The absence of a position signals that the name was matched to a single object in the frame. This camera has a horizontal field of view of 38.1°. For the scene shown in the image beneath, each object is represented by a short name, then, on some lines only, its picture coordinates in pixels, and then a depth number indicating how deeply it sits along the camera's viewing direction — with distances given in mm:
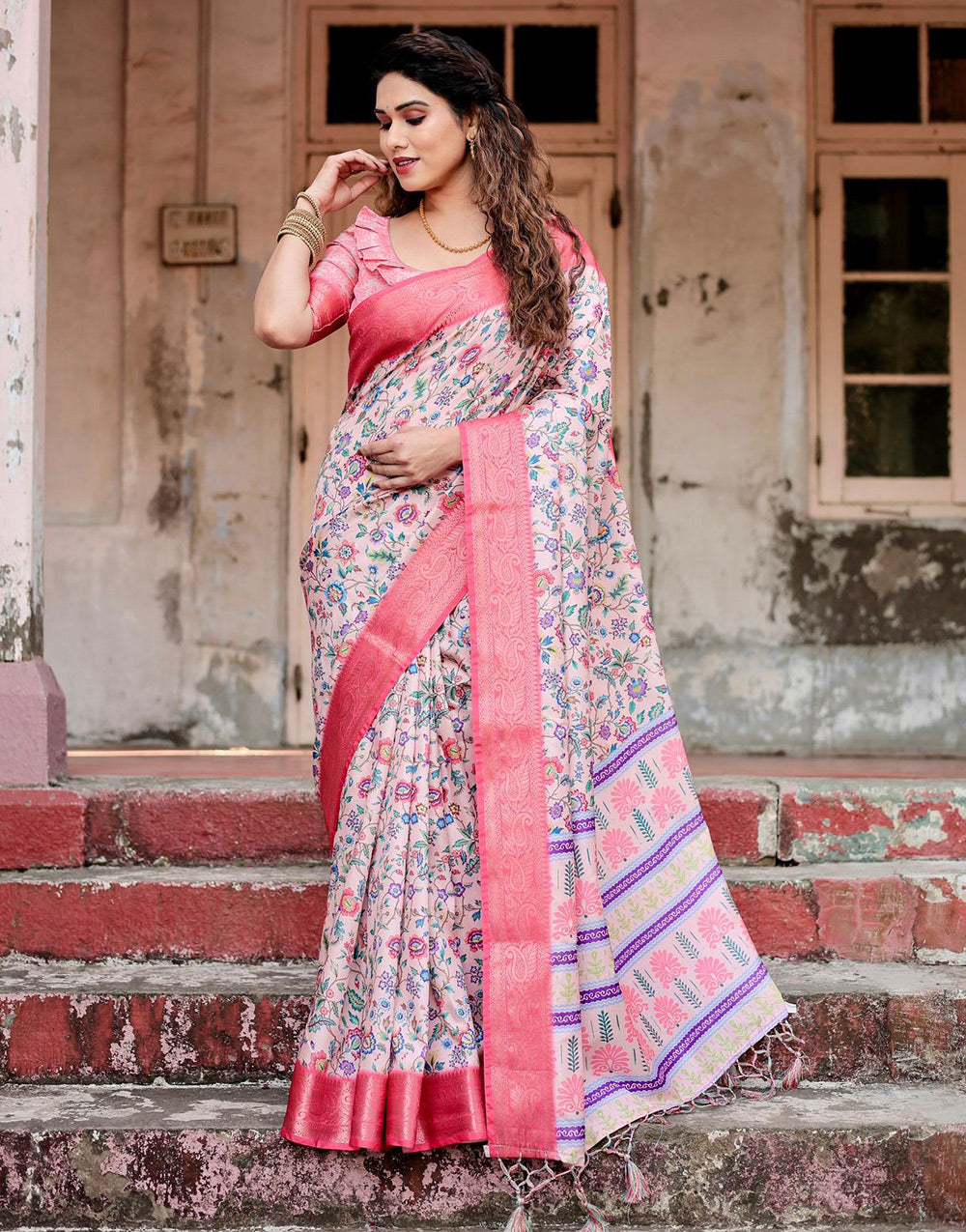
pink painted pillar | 3295
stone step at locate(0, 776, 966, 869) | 3137
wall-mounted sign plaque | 5289
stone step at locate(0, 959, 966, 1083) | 2633
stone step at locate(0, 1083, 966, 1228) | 2283
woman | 2188
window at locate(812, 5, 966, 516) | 5352
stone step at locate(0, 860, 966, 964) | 2900
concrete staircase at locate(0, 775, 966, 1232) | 2309
